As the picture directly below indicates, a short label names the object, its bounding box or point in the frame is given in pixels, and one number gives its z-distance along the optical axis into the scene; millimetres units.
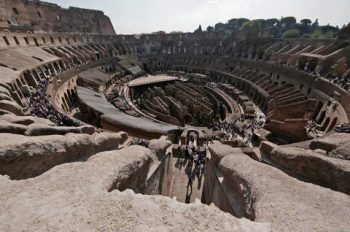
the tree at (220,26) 123950
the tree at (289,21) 109750
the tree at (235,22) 121650
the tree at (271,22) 112938
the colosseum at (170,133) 4562
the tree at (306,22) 97250
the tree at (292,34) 71800
